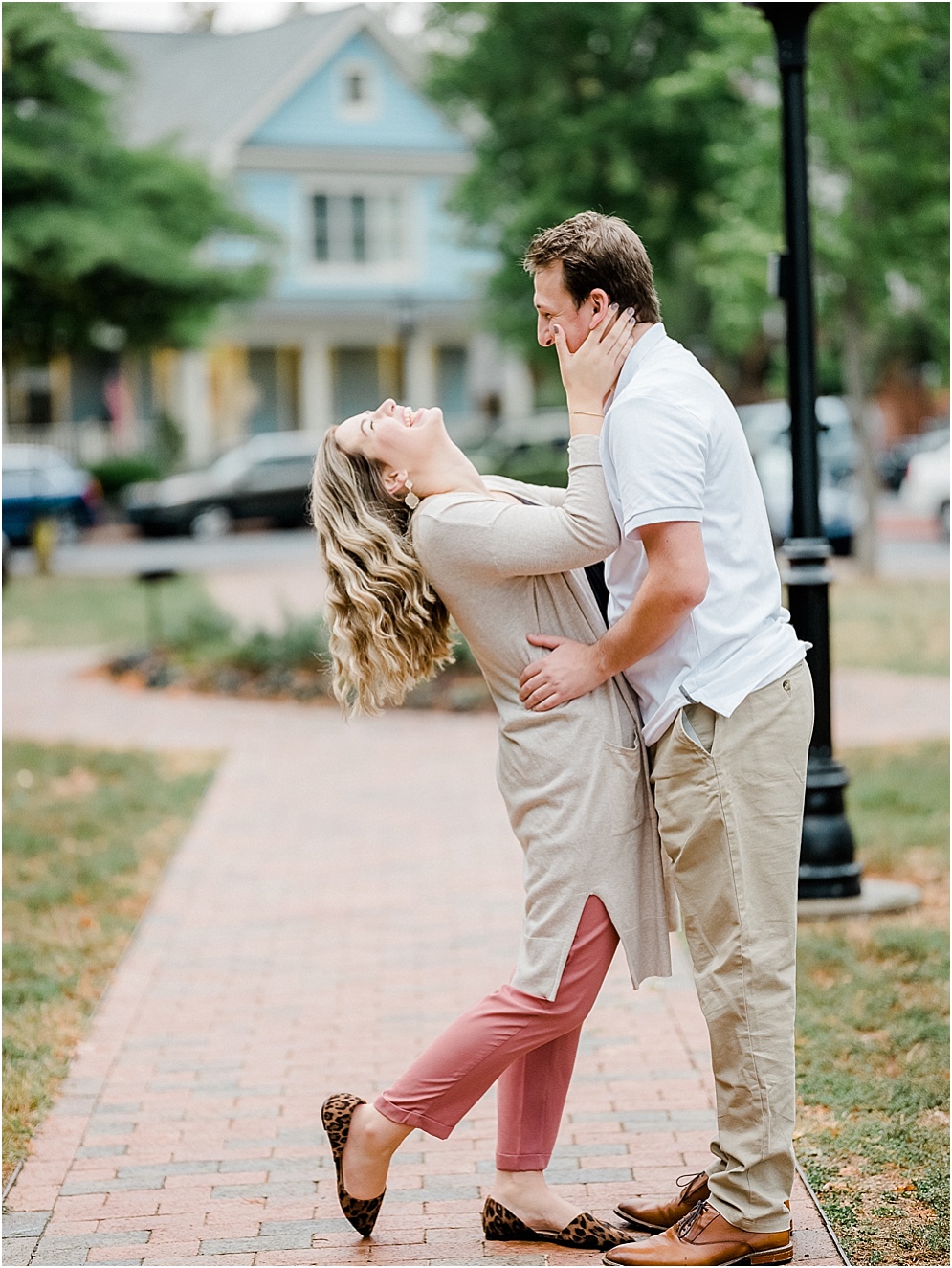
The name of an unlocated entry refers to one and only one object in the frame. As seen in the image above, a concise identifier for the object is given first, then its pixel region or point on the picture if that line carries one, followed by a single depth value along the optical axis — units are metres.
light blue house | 35.03
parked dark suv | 28.06
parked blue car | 26.48
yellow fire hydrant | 21.94
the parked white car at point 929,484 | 24.48
